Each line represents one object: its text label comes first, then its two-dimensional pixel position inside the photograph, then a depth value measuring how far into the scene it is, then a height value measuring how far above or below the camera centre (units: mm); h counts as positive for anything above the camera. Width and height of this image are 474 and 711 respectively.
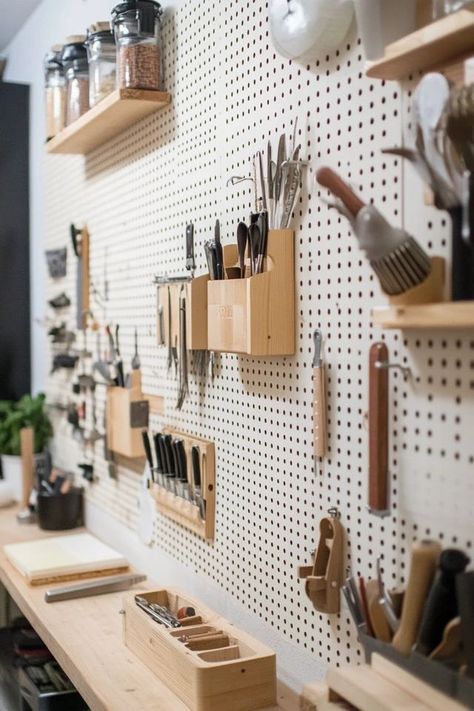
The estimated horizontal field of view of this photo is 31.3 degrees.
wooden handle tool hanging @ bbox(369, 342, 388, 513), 1295 -149
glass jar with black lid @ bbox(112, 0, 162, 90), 2096 +725
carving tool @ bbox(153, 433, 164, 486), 2156 -325
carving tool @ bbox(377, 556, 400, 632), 1204 -400
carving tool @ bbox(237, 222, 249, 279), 1621 +178
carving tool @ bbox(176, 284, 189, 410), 1984 -60
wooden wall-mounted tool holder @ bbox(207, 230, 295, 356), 1568 +55
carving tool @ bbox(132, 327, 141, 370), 2416 -77
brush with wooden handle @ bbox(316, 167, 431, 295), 1118 +108
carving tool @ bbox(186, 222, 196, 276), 2004 +199
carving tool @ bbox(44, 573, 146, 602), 2148 -659
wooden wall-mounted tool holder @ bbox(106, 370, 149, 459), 2363 -238
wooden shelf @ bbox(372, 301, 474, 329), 1015 +21
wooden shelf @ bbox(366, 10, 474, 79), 1044 +372
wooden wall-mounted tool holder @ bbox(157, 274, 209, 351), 1888 +49
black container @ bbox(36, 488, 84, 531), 2836 -596
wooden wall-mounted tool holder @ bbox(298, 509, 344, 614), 1437 -405
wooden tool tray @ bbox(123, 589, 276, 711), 1478 -606
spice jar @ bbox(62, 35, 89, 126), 2520 +774
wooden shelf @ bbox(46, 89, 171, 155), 2111 +594
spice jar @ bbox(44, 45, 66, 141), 2686 +785
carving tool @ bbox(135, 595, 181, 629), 1740 -591
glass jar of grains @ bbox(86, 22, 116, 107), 2287 +751
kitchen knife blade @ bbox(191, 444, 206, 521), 1950 -339
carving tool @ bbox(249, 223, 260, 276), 1592 +168
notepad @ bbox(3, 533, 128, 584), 2312 -644
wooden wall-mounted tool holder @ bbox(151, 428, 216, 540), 1932 -400
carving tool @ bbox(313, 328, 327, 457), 1472 -130
